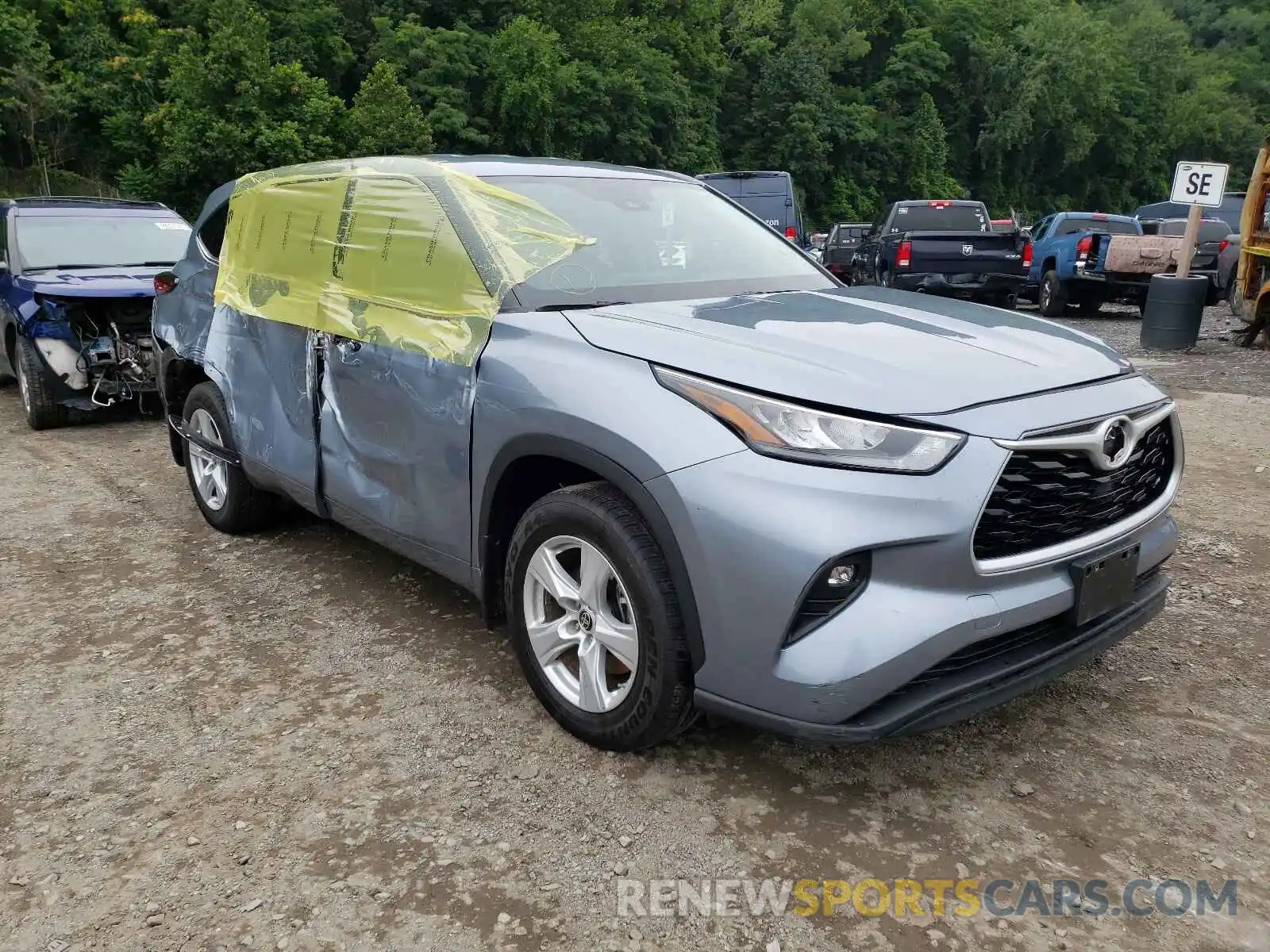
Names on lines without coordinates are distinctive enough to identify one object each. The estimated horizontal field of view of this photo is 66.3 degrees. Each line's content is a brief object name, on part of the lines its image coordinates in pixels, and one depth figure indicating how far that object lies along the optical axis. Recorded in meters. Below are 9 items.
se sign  10.45
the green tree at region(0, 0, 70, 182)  26.83
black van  19.05
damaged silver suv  2.26
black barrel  11.13
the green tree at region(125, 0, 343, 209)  25.84
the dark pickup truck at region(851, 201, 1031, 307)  13.34
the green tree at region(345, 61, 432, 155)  28.33
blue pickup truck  13.59
